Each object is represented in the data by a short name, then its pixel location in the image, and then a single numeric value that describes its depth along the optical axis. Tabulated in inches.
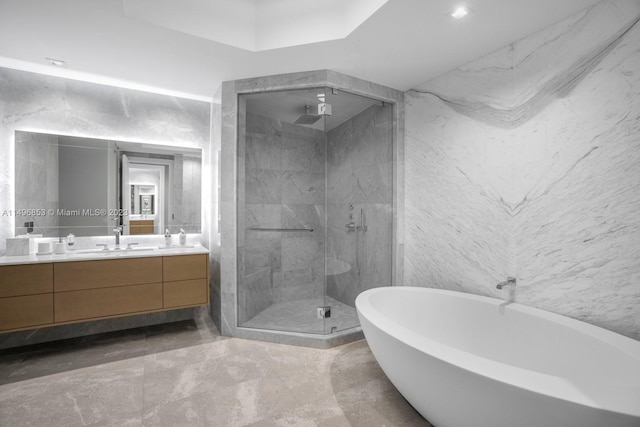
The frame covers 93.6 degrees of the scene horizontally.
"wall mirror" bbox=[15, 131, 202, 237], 103.0
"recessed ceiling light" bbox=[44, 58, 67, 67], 94.8
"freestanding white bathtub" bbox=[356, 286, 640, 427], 40.6
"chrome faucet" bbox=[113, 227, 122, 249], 112.7
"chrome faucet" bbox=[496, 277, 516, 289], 79.4
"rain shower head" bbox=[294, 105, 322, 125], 112.3
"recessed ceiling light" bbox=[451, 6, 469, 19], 68.4
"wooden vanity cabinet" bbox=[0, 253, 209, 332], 85.0
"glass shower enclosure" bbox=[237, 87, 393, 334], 112.7
